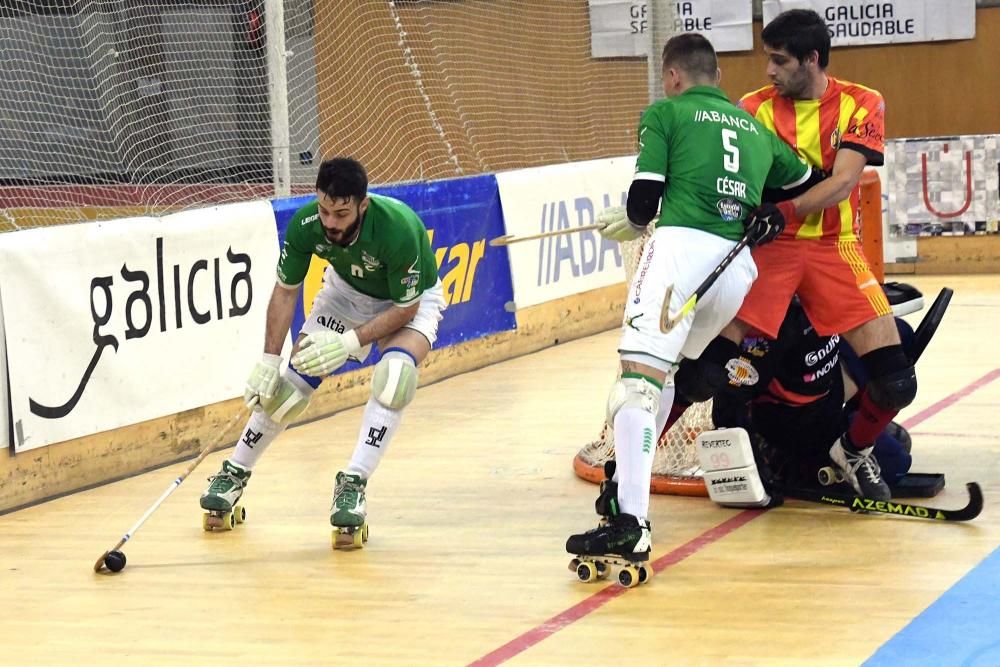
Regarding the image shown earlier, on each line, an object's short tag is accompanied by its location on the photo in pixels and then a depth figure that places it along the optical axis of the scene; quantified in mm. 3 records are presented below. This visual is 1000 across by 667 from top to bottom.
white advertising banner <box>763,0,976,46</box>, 16312
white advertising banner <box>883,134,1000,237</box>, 14211
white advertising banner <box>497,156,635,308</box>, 11203
